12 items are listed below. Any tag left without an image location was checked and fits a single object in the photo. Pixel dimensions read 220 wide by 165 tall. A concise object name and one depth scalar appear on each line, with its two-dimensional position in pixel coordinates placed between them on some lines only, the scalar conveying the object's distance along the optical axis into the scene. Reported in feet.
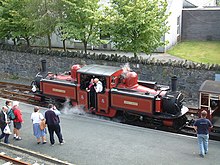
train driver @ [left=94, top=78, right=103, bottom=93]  48.55
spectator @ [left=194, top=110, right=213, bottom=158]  36.63
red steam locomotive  45.65
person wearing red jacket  41.42
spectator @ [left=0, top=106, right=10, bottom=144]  40.60
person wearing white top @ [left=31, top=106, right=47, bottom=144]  40.71
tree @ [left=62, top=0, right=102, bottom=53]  65.57
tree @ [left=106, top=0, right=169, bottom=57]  58.75
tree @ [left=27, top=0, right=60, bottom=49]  69.21
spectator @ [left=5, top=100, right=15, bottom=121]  41.50
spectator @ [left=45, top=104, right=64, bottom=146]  39.47
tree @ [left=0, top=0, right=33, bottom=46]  71.00
